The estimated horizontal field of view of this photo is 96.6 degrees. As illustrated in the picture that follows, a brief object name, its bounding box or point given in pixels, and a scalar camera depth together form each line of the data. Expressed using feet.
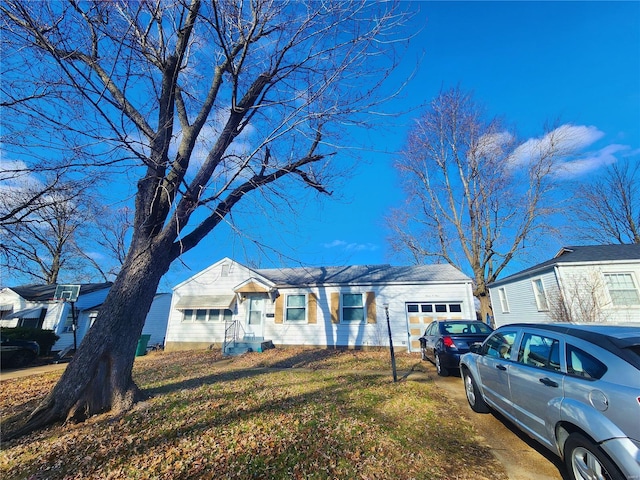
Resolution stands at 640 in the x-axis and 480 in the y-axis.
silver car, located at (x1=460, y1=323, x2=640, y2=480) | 7.62
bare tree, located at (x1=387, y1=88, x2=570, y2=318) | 61.00
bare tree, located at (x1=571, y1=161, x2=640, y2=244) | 71.61
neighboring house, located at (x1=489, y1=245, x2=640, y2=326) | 39.50
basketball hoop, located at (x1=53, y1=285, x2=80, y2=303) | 56.29
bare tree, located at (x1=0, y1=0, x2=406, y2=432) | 14.62
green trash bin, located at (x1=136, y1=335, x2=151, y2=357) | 51.08
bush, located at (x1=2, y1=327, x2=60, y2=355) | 47.26
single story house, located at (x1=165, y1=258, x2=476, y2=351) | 44.78
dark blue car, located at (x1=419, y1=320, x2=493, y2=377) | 24.79
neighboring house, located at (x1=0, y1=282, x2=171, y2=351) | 60.90
